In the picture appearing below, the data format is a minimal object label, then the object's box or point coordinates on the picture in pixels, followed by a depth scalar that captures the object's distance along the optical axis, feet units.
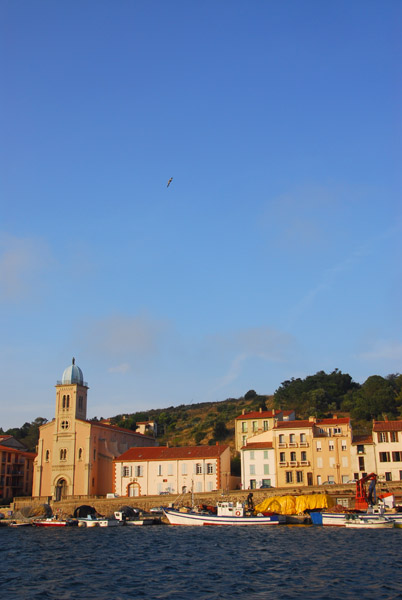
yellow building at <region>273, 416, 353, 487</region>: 275.39
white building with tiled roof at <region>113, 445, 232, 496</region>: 294.25
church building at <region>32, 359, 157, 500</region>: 317.22
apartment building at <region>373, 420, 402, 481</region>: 264.72
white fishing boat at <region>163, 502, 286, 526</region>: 227.14
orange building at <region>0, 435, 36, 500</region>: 359.91
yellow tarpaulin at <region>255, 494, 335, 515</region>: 238.68
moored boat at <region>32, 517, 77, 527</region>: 267.39
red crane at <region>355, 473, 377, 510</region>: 223.92
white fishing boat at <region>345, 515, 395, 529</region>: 205.16
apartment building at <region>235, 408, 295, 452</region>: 320.91
